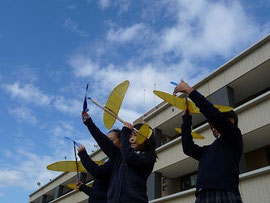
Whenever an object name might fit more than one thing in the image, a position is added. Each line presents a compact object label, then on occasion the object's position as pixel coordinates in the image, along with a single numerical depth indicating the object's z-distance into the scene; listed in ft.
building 34.73
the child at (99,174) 13.60
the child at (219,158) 8.48
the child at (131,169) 10.51
